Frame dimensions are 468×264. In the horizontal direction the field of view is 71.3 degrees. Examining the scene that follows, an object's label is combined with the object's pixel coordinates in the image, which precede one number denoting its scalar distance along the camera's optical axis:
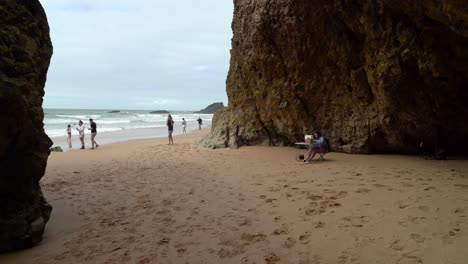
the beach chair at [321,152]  10.44
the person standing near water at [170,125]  18.69
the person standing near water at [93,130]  17.84
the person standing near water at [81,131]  18.32
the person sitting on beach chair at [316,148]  10.28
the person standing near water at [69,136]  19.49
